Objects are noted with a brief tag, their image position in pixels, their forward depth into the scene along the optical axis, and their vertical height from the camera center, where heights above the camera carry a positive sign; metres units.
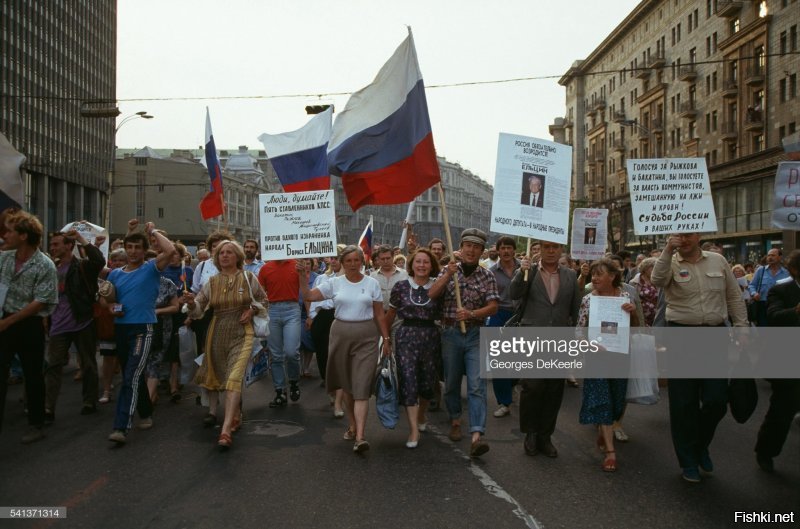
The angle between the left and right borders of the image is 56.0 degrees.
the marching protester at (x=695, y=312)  6.02 -0.42
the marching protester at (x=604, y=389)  6.54 -1.14
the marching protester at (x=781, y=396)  6.13 -1.10
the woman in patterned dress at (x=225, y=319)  7.38 -0.64
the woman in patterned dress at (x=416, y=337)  7.11 -0.77
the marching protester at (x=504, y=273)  9.41 -0.19
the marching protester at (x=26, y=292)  6.71 -0.37
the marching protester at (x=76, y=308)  8.43 -0.65
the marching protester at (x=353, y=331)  7.16 -0.72
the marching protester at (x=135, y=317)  7.18 -0.64
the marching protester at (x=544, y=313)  6.81 -0.51
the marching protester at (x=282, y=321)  9.06 -0.80
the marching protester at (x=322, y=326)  10.00 -0.94
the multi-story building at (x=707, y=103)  39.19 +10.94
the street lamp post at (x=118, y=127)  27.51 +4.39
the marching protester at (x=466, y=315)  6.96 -0.54
